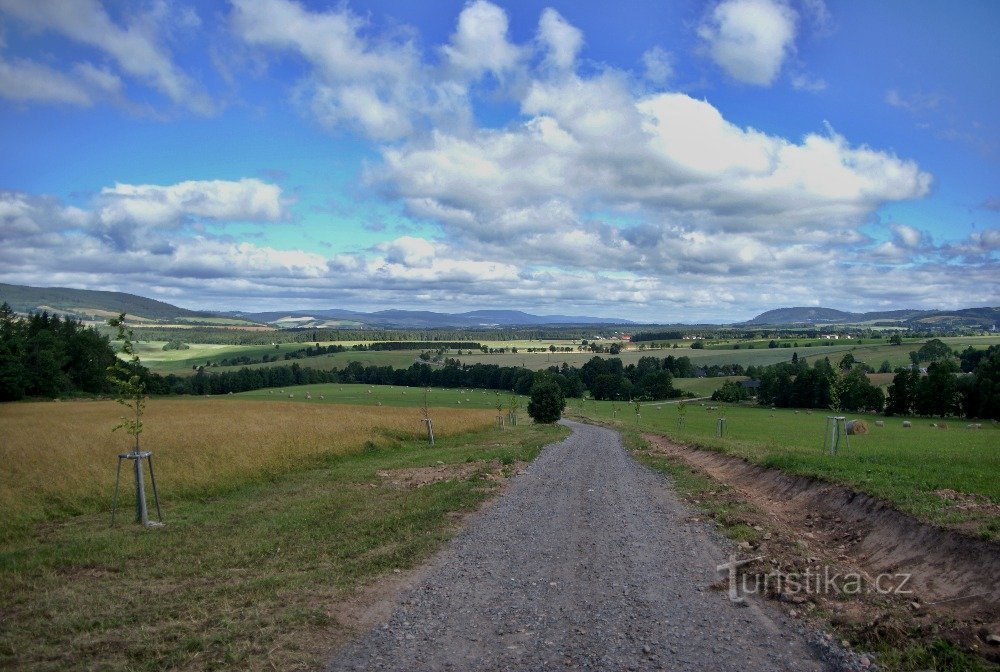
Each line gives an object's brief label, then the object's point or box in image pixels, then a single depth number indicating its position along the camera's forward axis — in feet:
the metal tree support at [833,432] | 68.03
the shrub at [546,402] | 187.21
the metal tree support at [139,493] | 44.98
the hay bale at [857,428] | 158.69
